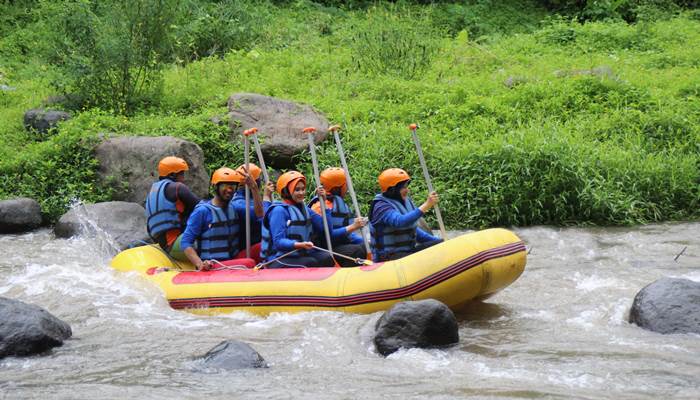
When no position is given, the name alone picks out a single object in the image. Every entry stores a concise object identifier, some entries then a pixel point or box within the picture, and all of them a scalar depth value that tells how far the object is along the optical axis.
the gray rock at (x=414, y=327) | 12.13
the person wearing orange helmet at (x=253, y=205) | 15.91
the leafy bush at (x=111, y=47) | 25.25
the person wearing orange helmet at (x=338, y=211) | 15.95
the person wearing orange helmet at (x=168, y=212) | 16.48
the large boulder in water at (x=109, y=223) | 19.64
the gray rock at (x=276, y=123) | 23.16
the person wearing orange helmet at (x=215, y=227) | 15.55
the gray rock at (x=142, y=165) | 21.91
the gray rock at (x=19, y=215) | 21.02
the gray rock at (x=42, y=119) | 24.70
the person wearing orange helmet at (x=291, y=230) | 15.11
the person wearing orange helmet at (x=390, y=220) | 14.95
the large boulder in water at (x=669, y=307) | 12.60
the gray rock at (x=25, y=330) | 11.98
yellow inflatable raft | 13.53
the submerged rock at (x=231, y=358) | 11.35
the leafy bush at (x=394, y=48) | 28.78
